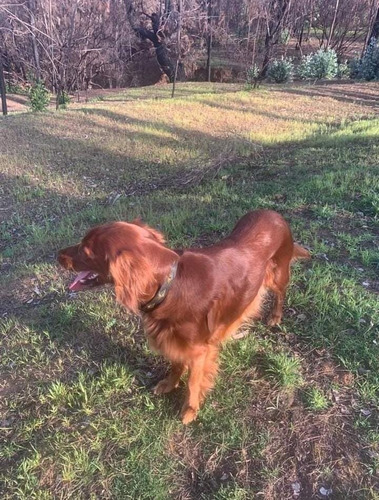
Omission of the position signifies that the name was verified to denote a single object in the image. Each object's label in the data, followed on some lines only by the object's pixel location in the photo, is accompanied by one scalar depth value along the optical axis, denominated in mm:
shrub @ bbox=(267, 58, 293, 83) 20125
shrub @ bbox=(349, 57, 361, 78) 19795
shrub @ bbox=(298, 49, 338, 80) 19172
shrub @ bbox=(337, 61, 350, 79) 20453
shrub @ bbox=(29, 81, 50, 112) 13344
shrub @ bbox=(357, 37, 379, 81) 18672
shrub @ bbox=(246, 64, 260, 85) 18312
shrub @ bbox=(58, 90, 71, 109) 16405
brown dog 2076
